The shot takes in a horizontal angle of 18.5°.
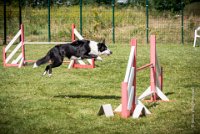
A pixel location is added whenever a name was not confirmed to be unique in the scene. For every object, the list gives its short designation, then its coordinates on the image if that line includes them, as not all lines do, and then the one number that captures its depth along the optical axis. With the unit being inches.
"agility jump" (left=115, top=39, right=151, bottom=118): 354.9
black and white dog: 497.5
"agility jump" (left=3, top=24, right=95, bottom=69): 716.4
